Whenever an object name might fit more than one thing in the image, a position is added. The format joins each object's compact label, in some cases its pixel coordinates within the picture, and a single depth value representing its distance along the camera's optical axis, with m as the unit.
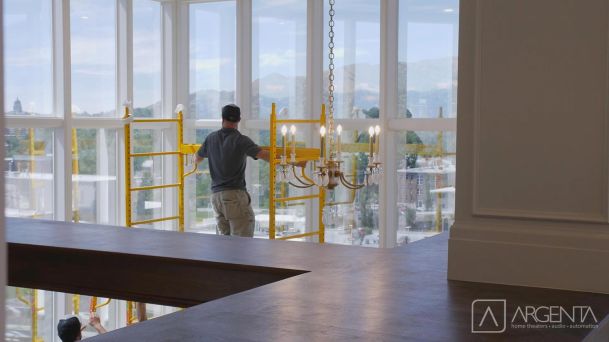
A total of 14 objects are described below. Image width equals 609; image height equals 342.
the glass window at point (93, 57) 7.93
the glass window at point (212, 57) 8.68
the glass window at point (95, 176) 7.90
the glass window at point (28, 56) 7.36
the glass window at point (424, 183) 7.58
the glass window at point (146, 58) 8.67
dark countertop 2.03
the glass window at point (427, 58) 7.48
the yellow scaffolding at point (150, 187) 7.65
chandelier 5.05
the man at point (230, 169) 6.68
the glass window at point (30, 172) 7.40
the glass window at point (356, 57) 7.79
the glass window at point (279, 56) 8.23
